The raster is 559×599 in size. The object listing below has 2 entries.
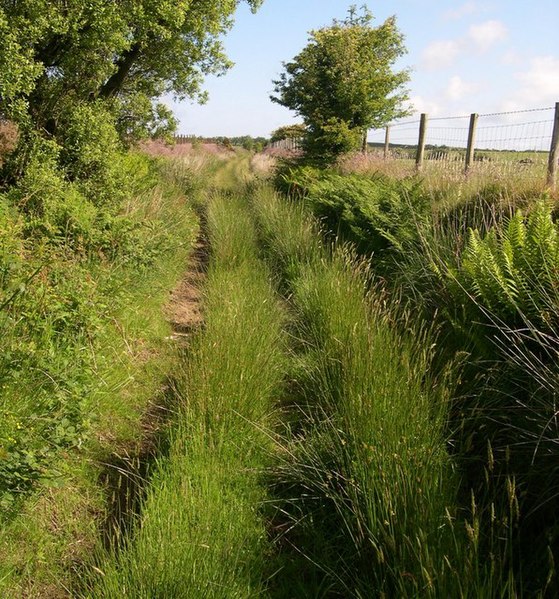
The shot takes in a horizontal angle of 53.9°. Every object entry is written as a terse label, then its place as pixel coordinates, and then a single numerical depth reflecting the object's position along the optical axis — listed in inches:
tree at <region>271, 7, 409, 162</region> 565.3
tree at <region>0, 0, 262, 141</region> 247.8
